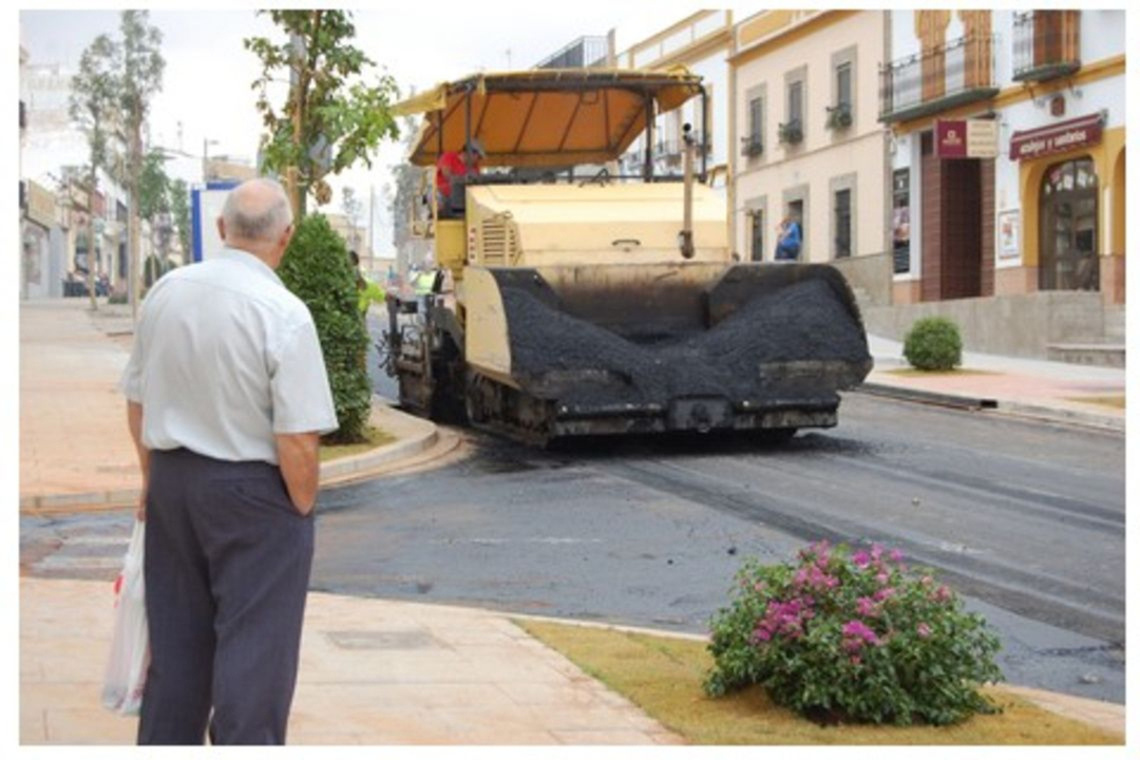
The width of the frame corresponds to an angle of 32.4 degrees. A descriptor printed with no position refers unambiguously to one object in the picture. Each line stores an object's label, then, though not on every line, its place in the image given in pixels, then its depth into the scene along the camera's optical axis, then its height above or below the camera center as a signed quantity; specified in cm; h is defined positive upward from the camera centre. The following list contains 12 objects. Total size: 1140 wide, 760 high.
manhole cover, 788 -122
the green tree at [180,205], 6388 +466
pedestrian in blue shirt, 2570 +129
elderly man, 507 -38
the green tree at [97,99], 5034 +647
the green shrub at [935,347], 2531 -10
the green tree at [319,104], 1858 +228
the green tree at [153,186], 5644 +467
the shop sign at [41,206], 7238 +525
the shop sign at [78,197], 7389 +593
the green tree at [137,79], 4938 +667
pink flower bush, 656 -104
